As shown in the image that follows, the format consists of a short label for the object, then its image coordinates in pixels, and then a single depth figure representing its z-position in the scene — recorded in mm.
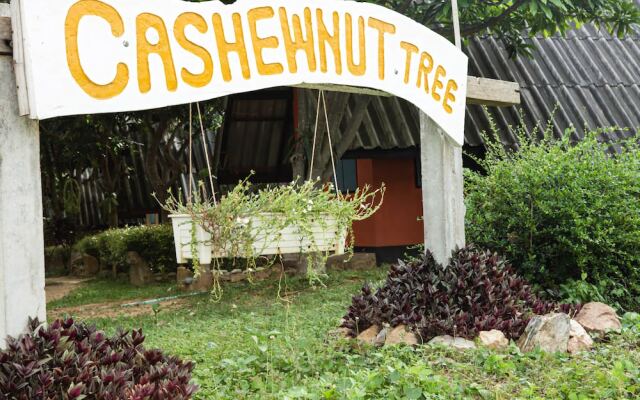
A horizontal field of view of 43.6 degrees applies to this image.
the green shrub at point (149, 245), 14523
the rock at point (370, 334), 5996
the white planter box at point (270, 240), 5223
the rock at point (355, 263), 13141
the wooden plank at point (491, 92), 6902
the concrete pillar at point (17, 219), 4137
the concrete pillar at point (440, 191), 6488
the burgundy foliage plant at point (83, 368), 3742
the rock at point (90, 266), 17031
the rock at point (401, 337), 5777
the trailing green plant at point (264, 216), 5145
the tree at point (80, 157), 15398
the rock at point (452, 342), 5695
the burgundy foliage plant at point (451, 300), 5934
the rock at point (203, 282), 12375
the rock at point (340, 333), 6211
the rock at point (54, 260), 19250
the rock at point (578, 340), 6043
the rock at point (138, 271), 14164
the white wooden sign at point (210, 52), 4246
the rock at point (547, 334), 5879
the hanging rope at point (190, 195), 5016
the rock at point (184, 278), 12500
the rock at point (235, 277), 12320
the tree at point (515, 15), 11227
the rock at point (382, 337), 5911
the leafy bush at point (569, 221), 7629
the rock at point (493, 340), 5762
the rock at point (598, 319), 6523
